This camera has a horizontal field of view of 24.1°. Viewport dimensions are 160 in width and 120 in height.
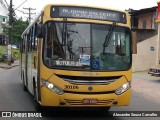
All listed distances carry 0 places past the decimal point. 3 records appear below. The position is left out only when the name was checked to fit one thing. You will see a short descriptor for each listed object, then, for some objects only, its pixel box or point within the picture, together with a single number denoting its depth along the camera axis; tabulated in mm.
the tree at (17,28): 76000
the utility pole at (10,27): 41469
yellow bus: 9164
